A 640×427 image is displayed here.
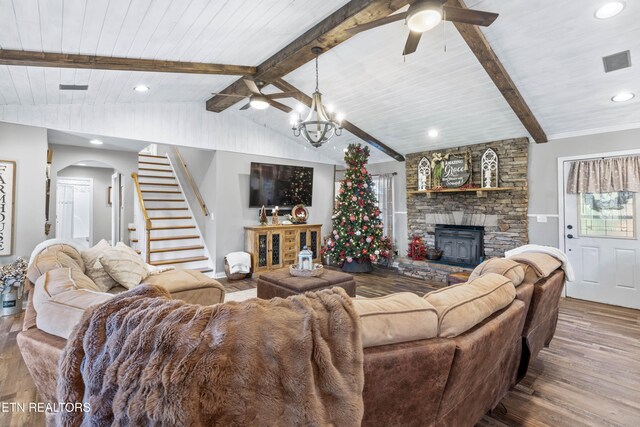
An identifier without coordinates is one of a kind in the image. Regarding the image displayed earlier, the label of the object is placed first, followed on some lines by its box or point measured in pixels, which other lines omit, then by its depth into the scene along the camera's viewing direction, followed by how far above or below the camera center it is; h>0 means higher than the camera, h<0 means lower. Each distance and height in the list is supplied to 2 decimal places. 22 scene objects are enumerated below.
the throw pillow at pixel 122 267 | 2.90 -0.48
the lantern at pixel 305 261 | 3.75 -0.53
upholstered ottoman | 3.30 -0.73
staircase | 5.58 -0.13
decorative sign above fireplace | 5.52 +0.89
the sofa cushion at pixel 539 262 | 2.14 -0.32
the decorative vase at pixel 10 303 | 3.55 -1.02
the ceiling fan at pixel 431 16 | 2.14 +1.45
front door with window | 4.10 -0.37
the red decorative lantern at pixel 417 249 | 6.03 -0.61
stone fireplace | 4.98 +0.23
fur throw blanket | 0.80 -0.41
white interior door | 8.38 +0.20
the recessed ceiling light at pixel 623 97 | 3.59 +1.45
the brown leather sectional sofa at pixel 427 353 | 1.08 -0.51
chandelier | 3.51 +1.11
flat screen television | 6.09 +0.67
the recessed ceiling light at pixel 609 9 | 2.56 +1.78
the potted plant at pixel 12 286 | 3.48 -0.80
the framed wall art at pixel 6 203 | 3.71 +0.15
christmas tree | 6.12 +0.00
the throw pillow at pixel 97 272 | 2.92 -0.53
